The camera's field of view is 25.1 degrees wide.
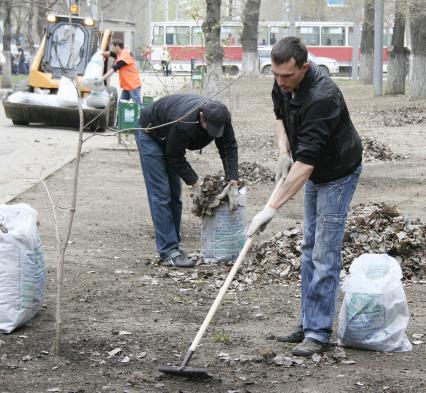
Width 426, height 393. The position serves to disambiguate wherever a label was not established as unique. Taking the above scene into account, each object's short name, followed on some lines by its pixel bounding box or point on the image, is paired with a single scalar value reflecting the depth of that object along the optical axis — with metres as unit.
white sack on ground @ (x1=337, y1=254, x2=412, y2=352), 5.27
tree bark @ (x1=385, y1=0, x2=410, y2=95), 29.13
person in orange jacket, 18.72
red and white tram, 63.00
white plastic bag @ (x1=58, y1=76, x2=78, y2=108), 18.72
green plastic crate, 16.06
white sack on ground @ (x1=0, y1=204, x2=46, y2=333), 5.39
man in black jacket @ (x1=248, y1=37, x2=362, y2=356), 4.82
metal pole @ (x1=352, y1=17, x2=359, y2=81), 52.16
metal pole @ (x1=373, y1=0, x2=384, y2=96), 29.91
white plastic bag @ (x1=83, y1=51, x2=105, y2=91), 19.14
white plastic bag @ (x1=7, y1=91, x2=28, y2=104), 19.12
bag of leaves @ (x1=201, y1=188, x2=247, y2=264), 7.68
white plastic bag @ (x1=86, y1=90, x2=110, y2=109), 18.62
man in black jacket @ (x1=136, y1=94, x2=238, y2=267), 7.01
